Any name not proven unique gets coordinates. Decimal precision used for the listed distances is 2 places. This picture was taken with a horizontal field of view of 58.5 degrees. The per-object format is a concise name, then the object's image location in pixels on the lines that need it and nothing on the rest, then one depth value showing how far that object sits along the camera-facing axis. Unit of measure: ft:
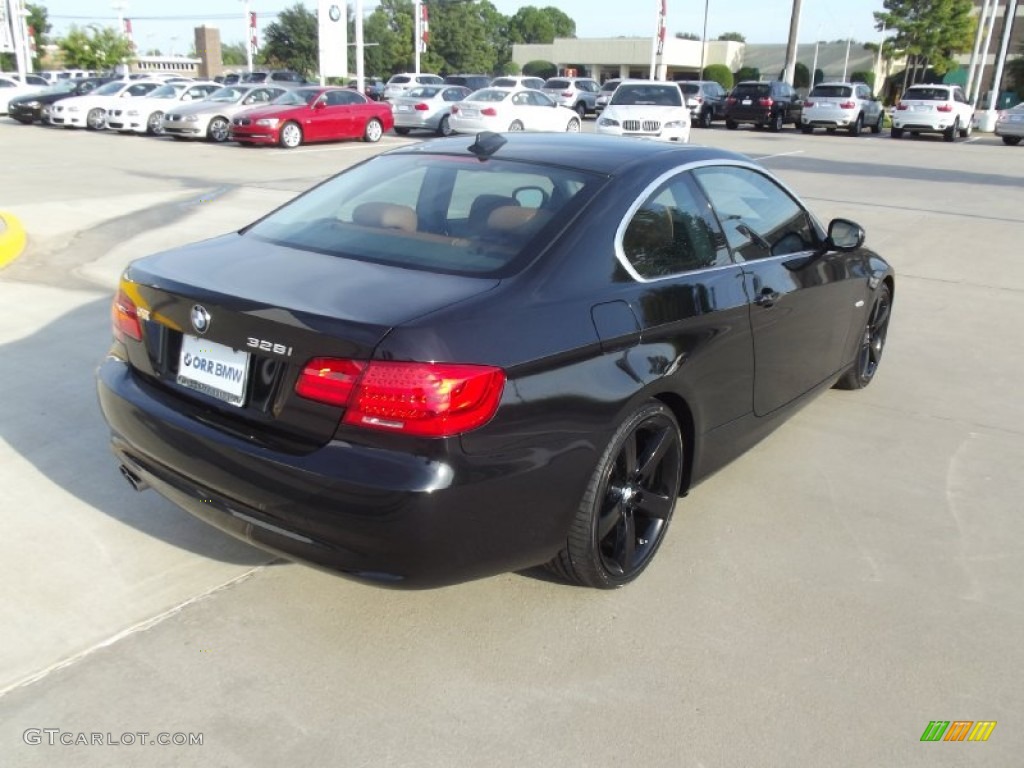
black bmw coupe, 8.71
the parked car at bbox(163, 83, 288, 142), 75.41
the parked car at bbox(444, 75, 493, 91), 123.11
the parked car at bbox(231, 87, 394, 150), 71.51
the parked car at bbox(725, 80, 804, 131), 106.52
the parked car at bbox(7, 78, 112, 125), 94.02
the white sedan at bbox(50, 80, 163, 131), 85.97
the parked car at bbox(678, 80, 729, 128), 114.73
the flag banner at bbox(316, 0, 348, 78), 119.85
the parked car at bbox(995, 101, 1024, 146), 98.53
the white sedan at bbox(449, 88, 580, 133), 77.92
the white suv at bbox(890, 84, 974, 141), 99.86
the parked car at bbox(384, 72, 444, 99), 121.29
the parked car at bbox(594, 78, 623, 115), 115.14
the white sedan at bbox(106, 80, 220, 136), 81.51
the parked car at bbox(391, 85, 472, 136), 87.10
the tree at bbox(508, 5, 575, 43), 457.27
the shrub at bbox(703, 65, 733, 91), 226.58
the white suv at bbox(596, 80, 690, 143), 68.95
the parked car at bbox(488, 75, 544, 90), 110.29
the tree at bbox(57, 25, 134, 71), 181.47
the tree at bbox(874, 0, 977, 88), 169.78
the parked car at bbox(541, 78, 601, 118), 124.16
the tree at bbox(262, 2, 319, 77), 268.00
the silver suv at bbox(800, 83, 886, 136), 102.63
